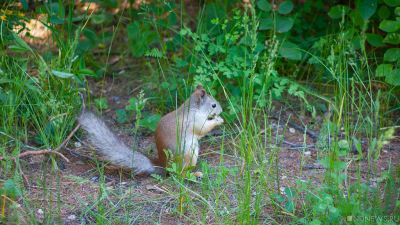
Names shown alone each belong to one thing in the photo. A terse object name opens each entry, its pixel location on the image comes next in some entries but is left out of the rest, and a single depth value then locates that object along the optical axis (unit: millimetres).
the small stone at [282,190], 6355
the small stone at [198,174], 6914
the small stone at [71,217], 5934
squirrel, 6527
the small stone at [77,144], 7496
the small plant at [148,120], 7555
